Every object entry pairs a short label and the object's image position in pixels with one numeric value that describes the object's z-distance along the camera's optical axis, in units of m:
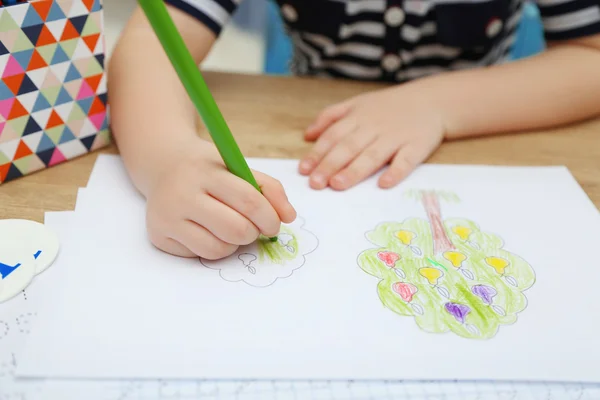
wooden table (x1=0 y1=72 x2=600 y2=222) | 0.45
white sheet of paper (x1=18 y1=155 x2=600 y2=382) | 0.32
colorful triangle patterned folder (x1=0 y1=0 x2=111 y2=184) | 0.41
